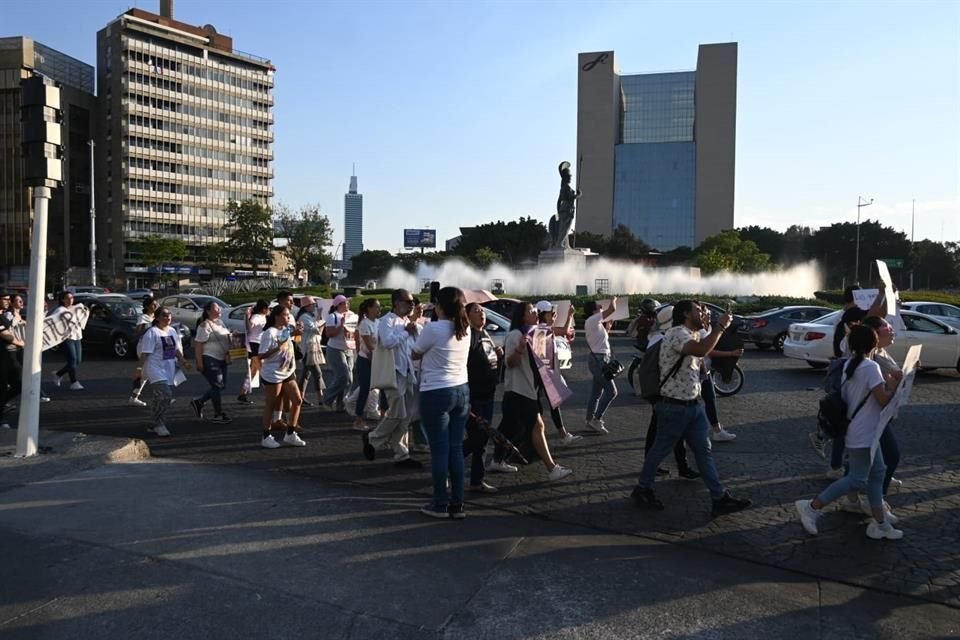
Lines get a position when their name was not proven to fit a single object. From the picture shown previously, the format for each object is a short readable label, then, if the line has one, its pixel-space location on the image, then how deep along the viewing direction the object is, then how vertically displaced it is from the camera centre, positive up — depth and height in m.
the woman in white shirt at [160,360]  8.80 -0.90
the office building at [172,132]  84.75 +18.75
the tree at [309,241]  66.69 +4.25
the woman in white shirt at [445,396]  5.71 -0.82
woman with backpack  5.29 -1.03
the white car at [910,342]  15.02 -0.94
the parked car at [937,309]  19.28 -0.32
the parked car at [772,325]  21.20 -0.87
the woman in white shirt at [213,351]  9.68 -0.85
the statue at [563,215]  41.75 +4.41
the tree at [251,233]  69.31 +5.09
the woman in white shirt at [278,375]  8.16 -0.96
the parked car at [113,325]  18.00 -0.98
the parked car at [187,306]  23.16 -0.63
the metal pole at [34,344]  7.52 -0.62
